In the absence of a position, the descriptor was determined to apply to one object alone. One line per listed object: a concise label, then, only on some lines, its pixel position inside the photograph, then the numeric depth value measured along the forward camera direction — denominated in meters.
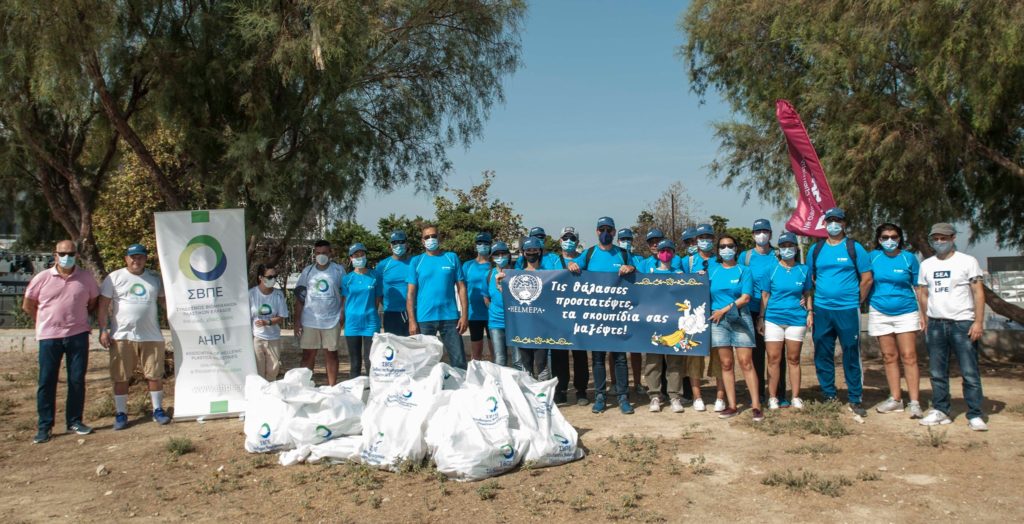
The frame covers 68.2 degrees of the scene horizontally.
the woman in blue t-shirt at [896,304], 6.86
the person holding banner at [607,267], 7.40
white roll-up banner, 7.66
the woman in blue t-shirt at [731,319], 6.95
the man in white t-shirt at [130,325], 7.29
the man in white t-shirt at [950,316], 6.42
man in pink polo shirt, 6.96
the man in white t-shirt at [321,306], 8.08
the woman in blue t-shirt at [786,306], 7.03
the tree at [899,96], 8.27
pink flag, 8.71
